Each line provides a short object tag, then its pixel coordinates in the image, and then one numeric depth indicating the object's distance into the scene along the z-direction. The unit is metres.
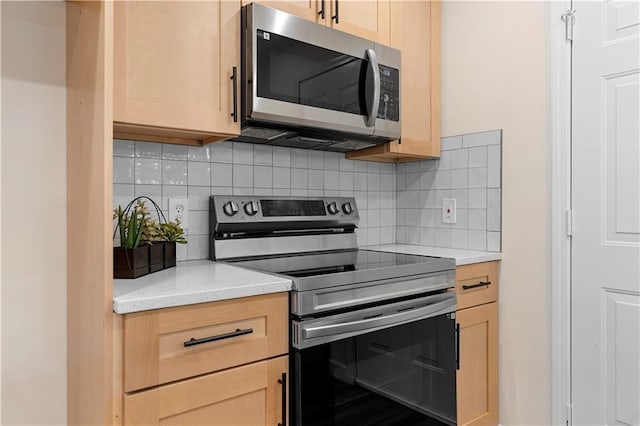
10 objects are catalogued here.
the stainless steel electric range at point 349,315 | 1.34
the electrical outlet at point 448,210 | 2.23
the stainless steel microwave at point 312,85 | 1.55
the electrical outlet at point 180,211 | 1.73
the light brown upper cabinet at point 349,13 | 1.72
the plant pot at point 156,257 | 1.44
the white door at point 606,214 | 1.66
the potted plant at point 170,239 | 1.54
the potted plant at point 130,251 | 1.34
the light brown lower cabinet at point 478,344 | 1.89
